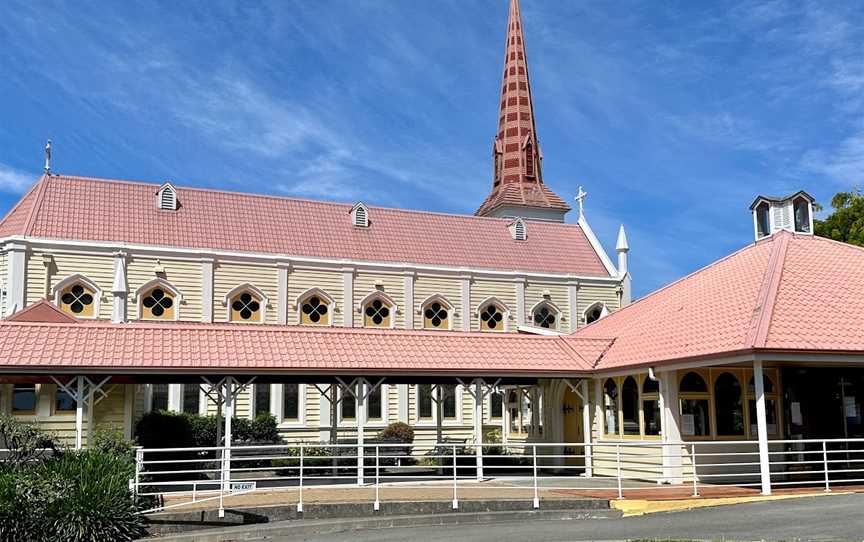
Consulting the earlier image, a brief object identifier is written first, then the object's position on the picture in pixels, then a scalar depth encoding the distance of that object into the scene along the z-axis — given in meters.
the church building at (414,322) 19.28
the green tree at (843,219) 39.03
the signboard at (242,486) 17.39
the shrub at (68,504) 13.41
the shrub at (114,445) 16.07
